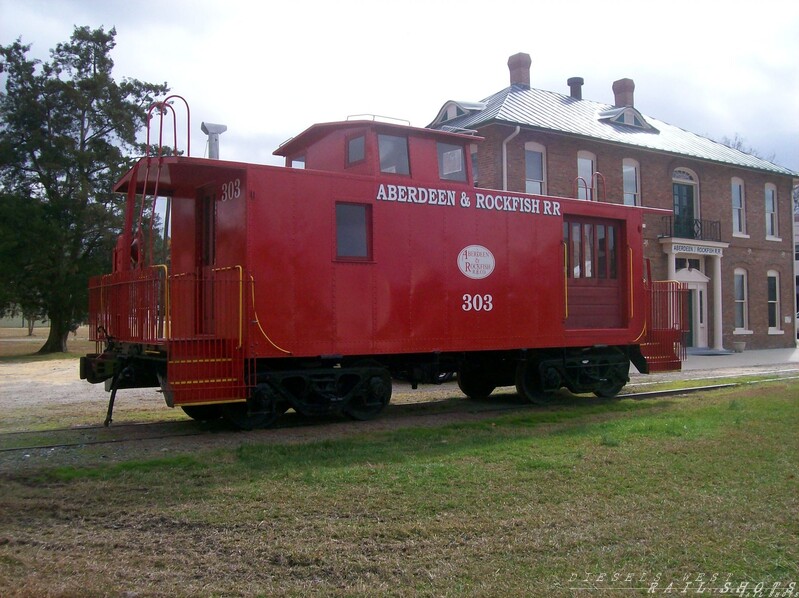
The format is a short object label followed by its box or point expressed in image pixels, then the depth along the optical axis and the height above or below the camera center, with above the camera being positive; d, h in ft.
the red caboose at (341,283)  29.04 +1.54
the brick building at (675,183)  70.03 +14.27
